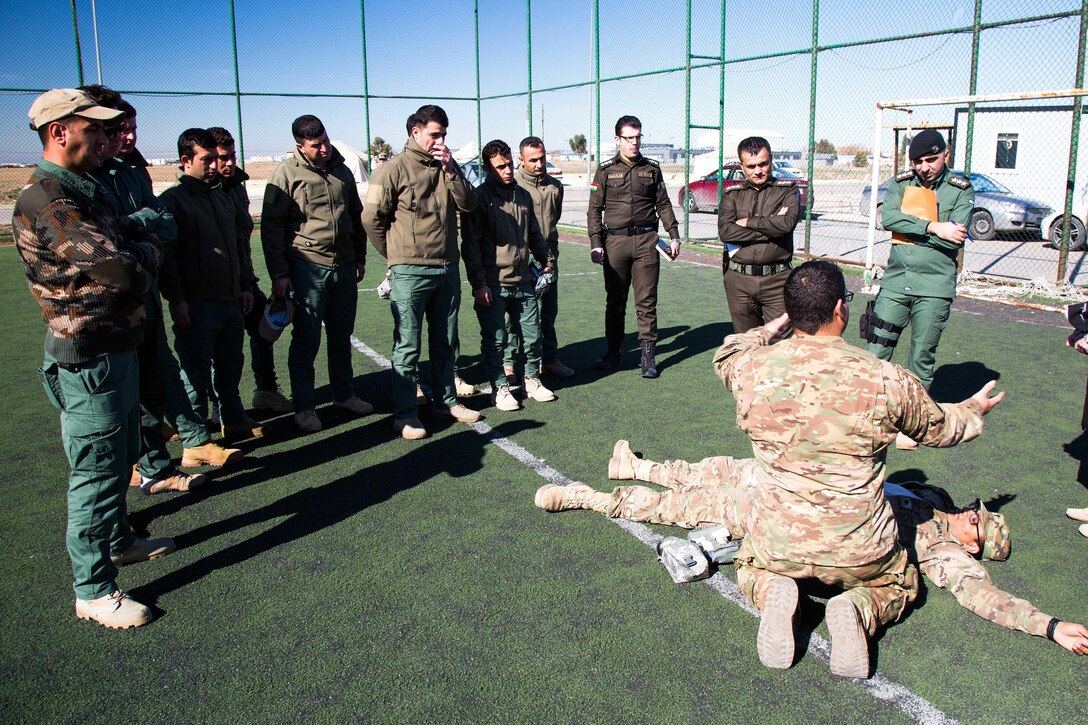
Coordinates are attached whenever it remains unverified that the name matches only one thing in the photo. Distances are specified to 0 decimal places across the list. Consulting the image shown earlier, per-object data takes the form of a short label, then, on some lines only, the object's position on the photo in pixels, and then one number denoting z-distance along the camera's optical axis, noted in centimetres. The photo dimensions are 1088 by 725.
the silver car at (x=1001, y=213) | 1627
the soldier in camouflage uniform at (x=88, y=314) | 319
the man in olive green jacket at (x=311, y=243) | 575
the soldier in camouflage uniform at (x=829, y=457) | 308
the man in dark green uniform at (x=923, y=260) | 539
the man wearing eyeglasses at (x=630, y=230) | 720
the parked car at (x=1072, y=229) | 1351
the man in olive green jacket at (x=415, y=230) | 558
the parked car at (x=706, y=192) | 2284
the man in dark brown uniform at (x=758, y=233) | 605
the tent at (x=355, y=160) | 3293
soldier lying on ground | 330
